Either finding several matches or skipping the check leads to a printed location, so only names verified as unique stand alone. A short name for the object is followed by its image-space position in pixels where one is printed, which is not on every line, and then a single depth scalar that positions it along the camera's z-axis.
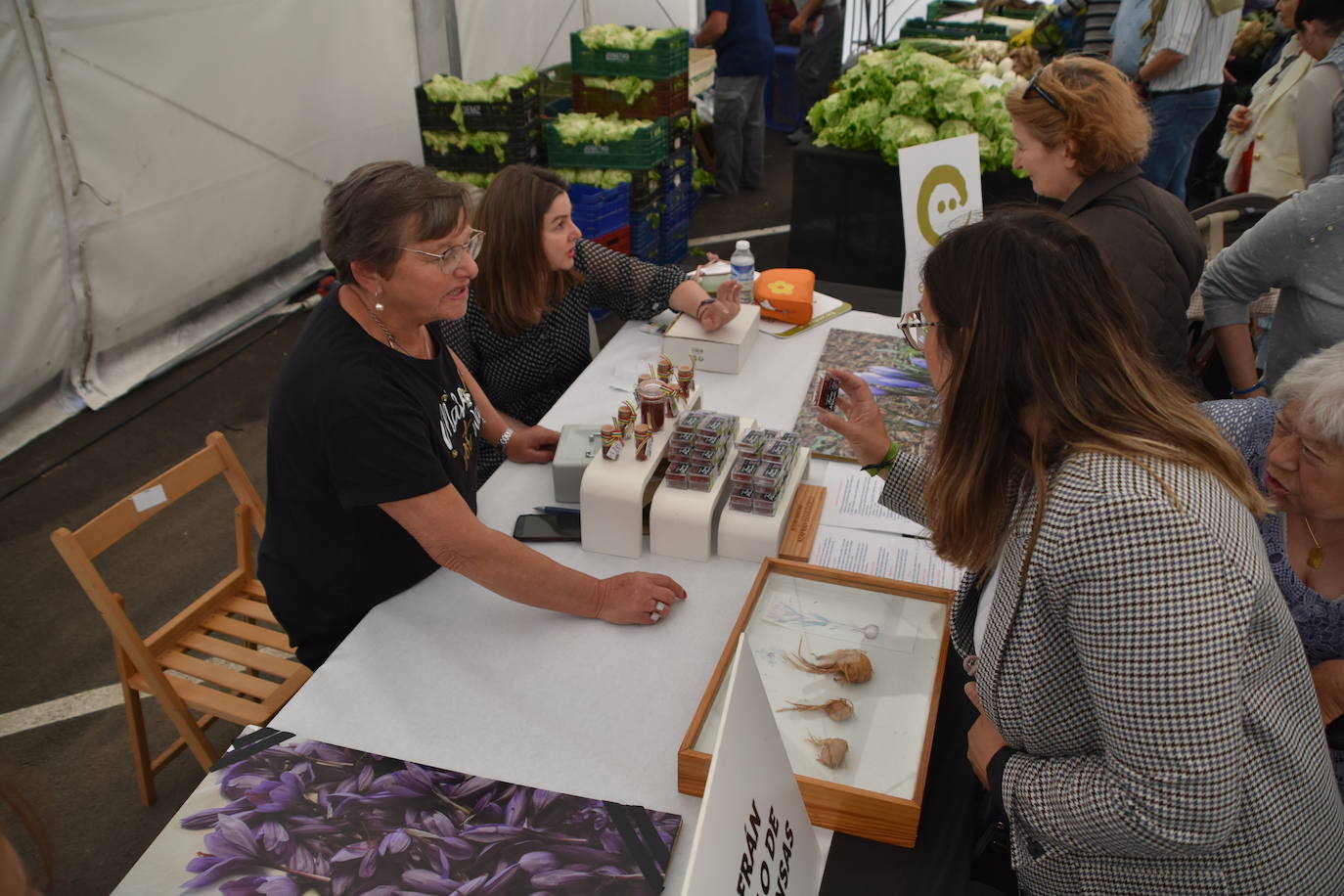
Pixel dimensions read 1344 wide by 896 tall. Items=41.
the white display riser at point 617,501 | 2.07
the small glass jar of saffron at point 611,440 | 2.12
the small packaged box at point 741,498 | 2.08
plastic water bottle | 3.24
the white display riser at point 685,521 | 2.07
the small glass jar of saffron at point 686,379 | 2.34
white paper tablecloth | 1.64
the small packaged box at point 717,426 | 2.13
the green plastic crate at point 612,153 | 5.36
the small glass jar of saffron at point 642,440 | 2.11
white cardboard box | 2.92
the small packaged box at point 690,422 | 2.16
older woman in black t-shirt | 1.80
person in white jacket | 3.73
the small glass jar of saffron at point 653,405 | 2.14
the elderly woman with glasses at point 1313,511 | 1.59
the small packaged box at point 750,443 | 2.14
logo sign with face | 3.08
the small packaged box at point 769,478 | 2.05
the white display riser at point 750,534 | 2.06
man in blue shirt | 6.85
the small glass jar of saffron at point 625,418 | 2.15
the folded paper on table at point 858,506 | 2.25
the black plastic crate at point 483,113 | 5.16
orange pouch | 3.23
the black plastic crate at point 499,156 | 5.21
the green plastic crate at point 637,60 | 5.55
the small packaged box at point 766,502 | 2.07
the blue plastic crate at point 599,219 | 5.24
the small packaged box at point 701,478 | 2.09
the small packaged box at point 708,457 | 2.12
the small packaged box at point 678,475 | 2.10
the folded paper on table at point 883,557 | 2.07
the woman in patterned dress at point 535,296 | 2.79
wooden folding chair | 2.18
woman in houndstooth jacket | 1.13
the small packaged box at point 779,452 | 2.12
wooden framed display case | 1.49
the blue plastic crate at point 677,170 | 5.85
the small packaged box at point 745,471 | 2.06
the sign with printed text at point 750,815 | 0.99
